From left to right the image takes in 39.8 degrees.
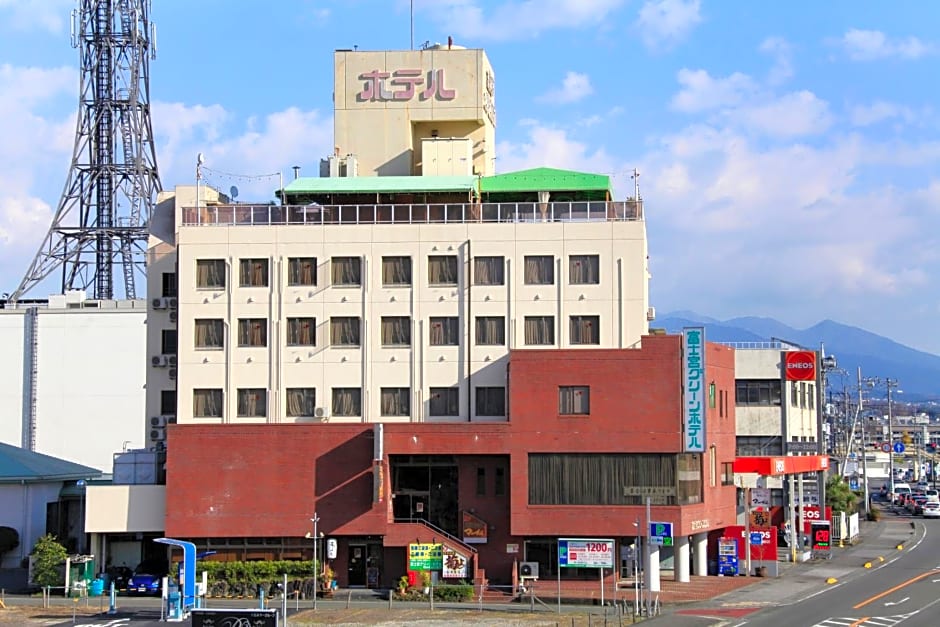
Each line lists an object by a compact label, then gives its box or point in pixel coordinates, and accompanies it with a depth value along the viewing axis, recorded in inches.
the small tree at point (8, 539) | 3243.1
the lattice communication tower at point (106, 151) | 5044.3
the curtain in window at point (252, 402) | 2930.6
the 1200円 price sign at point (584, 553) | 2664.9
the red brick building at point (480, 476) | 2719.0
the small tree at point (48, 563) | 2723.9
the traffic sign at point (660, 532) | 2568.9
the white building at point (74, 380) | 4461.1
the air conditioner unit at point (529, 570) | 2716.5
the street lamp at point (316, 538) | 2667.3
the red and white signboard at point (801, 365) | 4025.6
